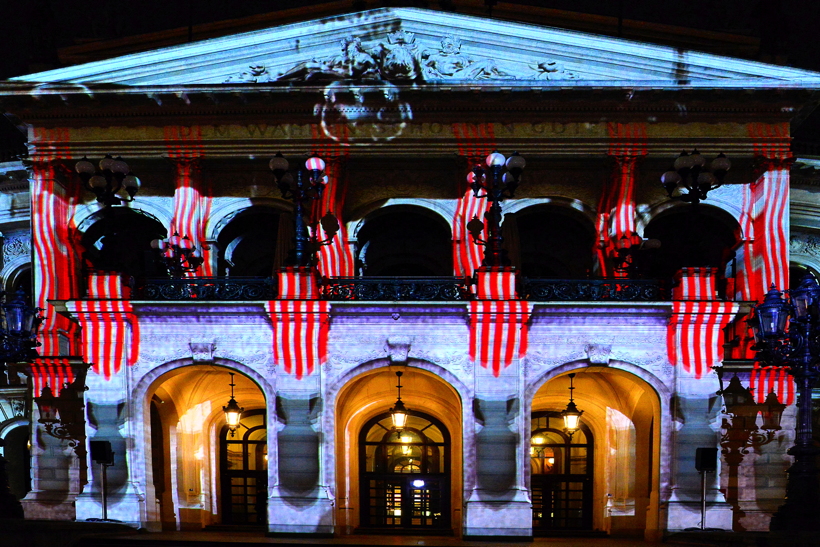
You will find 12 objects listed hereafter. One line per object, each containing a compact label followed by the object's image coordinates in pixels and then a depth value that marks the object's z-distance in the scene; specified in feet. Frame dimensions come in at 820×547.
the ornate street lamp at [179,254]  84.99
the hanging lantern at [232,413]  77.15
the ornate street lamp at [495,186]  69.56
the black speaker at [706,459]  67.82
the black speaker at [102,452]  68.69
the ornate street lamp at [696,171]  68.23
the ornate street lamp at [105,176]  69.41
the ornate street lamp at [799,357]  53.83
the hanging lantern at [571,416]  78.02
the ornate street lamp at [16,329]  59.88
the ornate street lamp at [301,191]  69.87
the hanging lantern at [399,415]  75.92
